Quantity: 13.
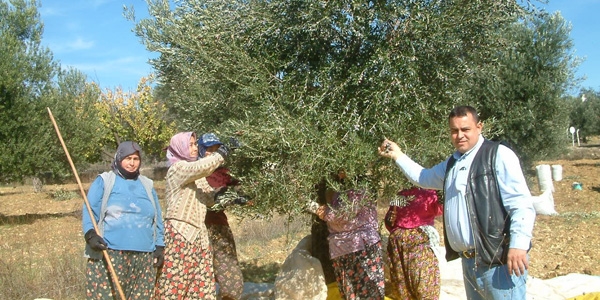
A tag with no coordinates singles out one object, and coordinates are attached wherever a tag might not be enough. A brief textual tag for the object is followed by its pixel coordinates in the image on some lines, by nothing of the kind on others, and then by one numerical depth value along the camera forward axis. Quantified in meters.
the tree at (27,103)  15.84
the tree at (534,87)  13.70
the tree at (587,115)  42.25
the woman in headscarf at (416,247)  5.35
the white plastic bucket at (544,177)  15.36
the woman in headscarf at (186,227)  5.00
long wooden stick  4.39
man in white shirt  3.17
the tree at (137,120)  33.22
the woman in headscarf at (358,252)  5.20
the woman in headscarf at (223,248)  5.57
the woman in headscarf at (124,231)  4.59
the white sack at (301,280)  5.67
